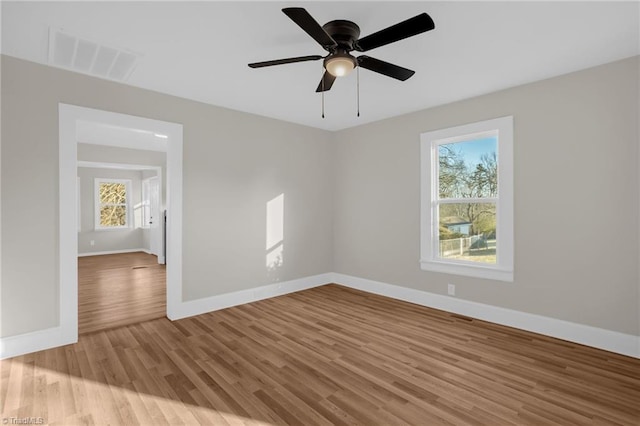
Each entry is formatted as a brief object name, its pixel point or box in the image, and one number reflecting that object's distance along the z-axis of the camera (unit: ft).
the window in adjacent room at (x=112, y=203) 29.53
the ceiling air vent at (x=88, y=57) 8.48
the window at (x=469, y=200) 11.98
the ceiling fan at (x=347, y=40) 6.03
